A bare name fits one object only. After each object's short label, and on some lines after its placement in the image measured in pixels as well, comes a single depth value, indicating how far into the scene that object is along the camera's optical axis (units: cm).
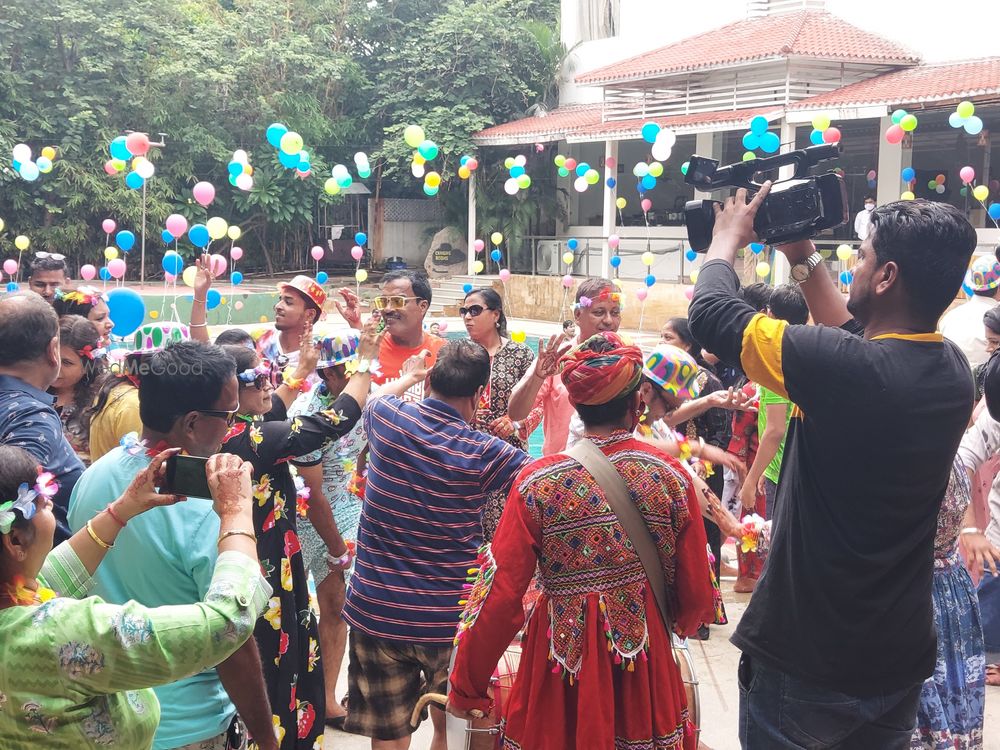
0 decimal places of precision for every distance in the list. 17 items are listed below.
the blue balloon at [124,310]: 640
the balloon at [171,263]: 1171
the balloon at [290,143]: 1057
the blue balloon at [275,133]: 1011
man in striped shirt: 306
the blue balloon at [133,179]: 1159
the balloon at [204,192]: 1184
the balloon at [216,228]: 1046
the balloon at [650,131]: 1242
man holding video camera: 202
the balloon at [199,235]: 1125
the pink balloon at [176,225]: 1144
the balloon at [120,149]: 1059
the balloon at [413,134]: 1205
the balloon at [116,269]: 1029
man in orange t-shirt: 476
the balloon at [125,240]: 1220
